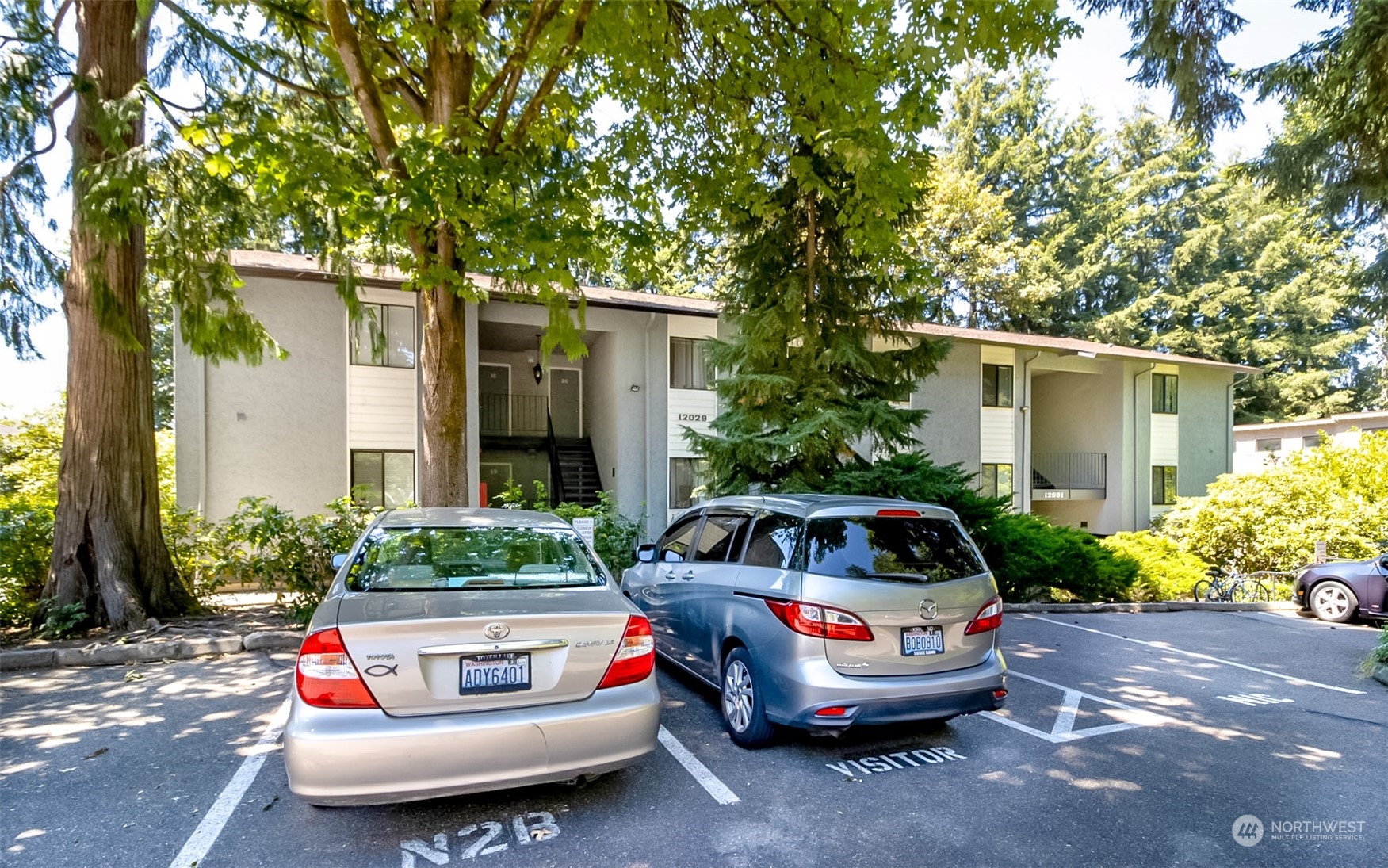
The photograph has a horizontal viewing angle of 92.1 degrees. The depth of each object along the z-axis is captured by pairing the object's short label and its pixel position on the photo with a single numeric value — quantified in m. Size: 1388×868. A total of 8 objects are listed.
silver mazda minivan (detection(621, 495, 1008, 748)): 3.98
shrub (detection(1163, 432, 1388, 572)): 14.03
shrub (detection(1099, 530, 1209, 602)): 12.88
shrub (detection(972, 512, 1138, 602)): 10.71
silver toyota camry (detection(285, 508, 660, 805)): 2.88
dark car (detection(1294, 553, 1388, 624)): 9.79
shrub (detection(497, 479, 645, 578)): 9.66
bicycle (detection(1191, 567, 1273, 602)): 12.94
